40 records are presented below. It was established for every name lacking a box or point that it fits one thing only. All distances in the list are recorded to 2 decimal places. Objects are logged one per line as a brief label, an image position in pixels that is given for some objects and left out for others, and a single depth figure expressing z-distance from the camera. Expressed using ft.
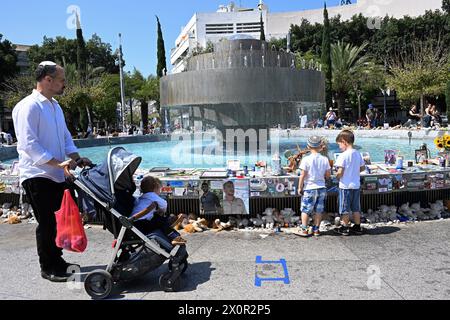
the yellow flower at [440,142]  21.64
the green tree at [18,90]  95.70
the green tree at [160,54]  134.82
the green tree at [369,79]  124.77
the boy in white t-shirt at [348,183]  17.30
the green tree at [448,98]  81.30
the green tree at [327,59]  119.44
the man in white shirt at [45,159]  12.15
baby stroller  11.81
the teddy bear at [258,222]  19.01
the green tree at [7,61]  131.44
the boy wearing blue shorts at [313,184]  17.24
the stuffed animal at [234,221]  19.12
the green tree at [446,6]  146.82
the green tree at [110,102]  138.51
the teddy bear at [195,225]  18.60
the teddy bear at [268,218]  18.92
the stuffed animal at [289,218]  18.94
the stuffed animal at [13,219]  20.85
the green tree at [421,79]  86.58
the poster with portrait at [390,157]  21.88
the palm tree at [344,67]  124.77
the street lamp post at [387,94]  163.07
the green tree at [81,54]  110.42
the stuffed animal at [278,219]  18.94
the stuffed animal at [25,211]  21.69
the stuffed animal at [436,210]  19.62
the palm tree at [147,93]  145.89
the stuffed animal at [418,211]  19.57
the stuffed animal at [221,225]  18.74
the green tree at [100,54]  168.04
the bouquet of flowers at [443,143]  21.26
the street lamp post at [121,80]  105.50
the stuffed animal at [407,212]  19.53
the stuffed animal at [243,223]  19.04
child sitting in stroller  12.39
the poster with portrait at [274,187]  18.83
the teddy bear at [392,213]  19.25
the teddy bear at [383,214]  19.36
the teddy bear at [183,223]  18.98
